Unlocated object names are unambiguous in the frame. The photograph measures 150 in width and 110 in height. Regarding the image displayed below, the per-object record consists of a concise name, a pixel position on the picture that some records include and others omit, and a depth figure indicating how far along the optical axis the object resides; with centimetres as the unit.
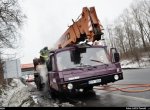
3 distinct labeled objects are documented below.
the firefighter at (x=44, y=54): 681
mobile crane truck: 480
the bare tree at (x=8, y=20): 1031
